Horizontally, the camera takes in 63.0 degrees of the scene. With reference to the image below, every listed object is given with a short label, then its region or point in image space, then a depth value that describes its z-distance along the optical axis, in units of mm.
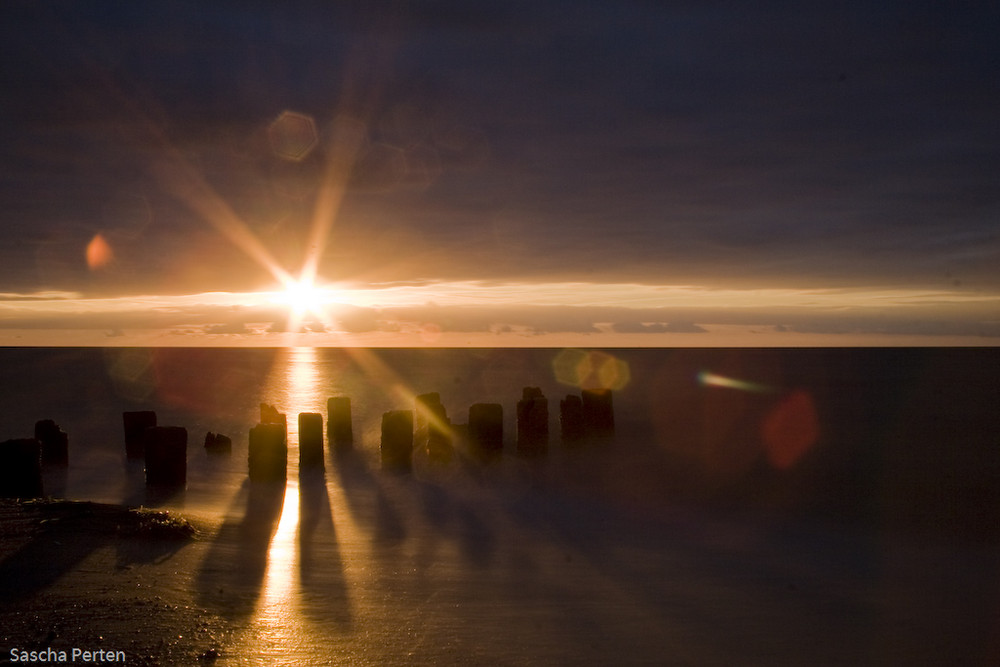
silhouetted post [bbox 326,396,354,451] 24281
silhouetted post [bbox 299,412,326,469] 20125
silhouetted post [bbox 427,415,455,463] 22281
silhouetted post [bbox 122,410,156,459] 21812
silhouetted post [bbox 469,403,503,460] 22486
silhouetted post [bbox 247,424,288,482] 17984
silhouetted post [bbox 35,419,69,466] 20531
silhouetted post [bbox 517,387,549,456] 24328
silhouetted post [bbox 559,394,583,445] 27031
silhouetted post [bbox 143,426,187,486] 16234
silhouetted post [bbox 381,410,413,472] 20719
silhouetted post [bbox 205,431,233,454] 24422
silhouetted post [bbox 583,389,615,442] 29000
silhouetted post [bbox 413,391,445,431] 23716
